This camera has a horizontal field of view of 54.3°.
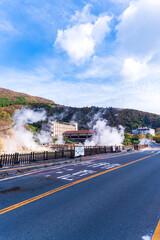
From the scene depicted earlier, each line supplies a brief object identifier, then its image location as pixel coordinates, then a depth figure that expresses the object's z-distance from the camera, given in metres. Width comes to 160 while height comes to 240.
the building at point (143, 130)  125.94
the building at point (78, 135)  66.00
